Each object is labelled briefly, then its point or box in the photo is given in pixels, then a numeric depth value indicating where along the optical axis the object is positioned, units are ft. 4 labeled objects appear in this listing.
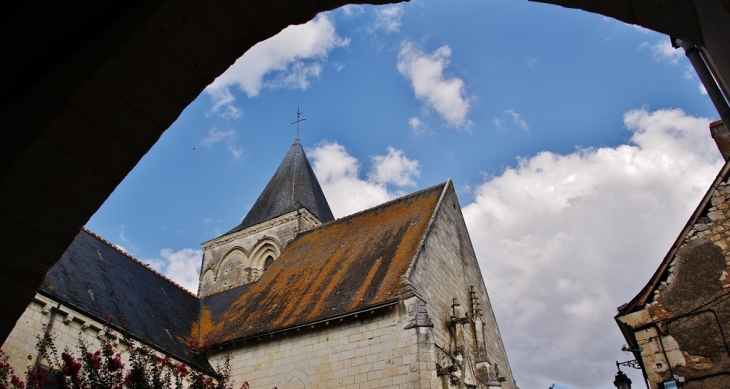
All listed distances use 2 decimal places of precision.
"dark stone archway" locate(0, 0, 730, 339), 5.55
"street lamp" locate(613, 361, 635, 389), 29.09
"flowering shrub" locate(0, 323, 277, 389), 22.79
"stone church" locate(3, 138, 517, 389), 34.60
